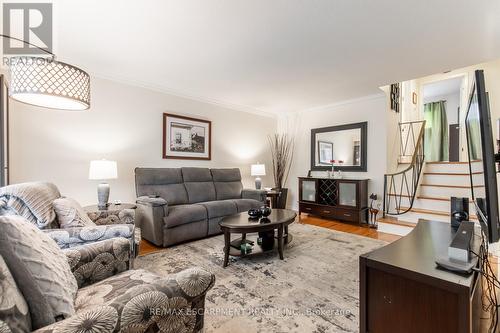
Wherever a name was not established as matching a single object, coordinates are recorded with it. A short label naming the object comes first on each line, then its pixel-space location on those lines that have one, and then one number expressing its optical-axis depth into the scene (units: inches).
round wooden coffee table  91.2
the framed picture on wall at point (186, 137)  152.5
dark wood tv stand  36.3
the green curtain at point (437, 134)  239.0
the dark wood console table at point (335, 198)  159.3
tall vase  193.8
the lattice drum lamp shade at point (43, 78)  43.3
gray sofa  113.9
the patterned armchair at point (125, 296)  28.4
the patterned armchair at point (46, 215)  56.4
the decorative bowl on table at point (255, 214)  104.1
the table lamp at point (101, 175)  105.6
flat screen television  36.2
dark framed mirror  171.8
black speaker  68.1
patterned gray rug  61.0
